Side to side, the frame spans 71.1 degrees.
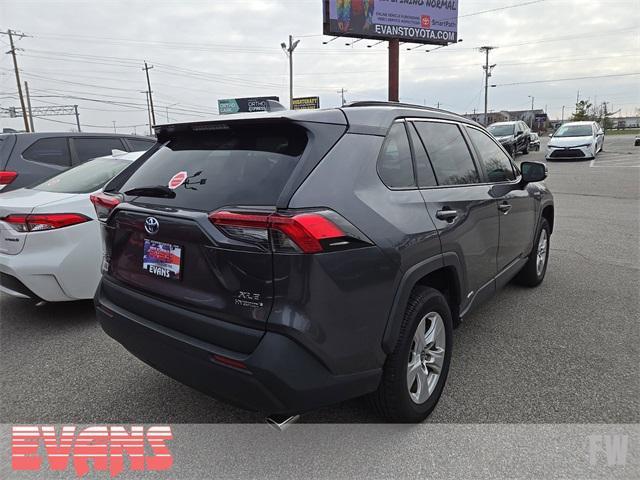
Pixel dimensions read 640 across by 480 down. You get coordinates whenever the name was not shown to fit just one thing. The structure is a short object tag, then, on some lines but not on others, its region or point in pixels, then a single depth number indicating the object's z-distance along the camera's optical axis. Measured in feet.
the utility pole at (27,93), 163.94
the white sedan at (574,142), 60.34
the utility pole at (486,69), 212.23
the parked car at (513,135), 65.67
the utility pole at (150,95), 195.62
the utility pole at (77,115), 229.66
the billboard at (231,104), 188.75
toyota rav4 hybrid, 6.25
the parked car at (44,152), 19.79
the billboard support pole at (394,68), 99.19
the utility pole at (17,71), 136.56
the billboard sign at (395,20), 89.20
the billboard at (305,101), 175.94
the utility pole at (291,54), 126.62
